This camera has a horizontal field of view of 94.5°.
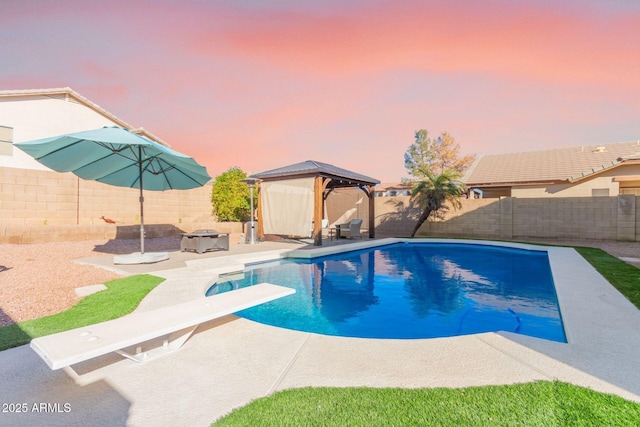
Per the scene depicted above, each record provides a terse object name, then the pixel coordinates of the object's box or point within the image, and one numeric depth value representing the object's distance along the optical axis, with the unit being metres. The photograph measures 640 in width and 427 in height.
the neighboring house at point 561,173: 15.75
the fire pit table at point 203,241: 9.93
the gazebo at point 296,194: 12.38
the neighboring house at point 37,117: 11.85
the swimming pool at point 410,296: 4.68
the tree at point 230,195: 15.70
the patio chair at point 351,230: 14.83
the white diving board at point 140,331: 2.14
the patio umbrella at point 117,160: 6.36
